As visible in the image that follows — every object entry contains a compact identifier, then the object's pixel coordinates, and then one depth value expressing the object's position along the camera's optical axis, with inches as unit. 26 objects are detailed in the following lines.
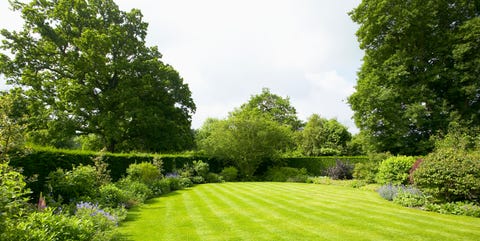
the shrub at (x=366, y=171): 672.4
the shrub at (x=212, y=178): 797.2
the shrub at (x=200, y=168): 784.3
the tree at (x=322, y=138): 1330.0
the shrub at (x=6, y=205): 143.7
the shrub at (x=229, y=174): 868.3
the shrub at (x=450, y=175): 356.5
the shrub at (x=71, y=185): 332.8
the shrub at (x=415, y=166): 458.8
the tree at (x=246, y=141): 904.9
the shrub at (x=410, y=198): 377.2
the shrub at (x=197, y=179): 750.5
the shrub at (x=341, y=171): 832.3
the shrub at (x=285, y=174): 828.6
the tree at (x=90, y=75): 799.7
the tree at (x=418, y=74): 661.9
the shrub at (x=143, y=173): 541.3
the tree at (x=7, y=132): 231.6
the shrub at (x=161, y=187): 523.7
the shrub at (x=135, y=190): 405.1
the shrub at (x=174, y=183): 597.5
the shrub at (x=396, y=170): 537.6
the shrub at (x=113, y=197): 358.9
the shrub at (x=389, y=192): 429.7
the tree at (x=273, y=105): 1717.5
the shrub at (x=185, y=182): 651.7
